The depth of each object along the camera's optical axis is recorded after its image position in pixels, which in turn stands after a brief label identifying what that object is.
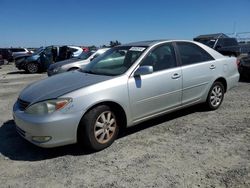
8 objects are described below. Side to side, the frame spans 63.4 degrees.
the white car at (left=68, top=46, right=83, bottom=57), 11.66
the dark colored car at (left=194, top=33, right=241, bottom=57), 11.51
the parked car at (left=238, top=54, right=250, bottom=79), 7.17
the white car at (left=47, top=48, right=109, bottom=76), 7.85
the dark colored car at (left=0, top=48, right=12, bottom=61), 20.14
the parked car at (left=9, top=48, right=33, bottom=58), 20.24
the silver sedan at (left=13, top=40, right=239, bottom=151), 2.78
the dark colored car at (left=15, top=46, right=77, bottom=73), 12.07
